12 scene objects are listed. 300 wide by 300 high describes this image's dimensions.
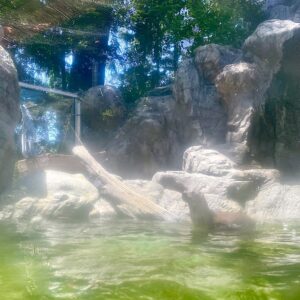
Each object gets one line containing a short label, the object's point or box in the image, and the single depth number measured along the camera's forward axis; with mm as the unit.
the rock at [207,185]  7859
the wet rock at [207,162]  9977
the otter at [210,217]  5816
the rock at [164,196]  8180
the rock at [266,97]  10797
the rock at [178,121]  13875
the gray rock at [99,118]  17031
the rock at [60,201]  7375
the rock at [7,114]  8320
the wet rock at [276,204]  7862
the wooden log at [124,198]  7234
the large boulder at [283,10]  16484
